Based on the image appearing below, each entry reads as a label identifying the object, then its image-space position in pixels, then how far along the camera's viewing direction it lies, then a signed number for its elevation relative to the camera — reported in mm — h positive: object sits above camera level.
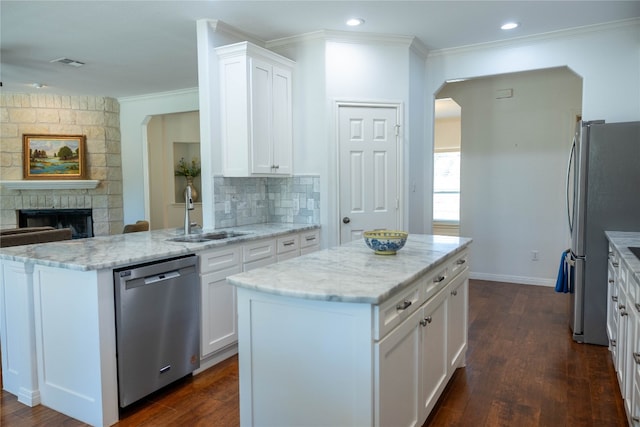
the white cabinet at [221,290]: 2934 -750
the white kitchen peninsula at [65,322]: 2285 -775
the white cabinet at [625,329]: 1952 -810
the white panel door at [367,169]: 4223 +100
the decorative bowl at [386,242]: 2314 -329
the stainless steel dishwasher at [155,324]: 2381 -837
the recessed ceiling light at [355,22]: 3758 +1361
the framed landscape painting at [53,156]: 6609 +376
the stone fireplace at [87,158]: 6523 +358
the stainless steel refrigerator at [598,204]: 3166 -193
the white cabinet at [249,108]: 3666 +620
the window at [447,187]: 8297 -154
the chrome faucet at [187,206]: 3389 -197
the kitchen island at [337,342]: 1583 -631
